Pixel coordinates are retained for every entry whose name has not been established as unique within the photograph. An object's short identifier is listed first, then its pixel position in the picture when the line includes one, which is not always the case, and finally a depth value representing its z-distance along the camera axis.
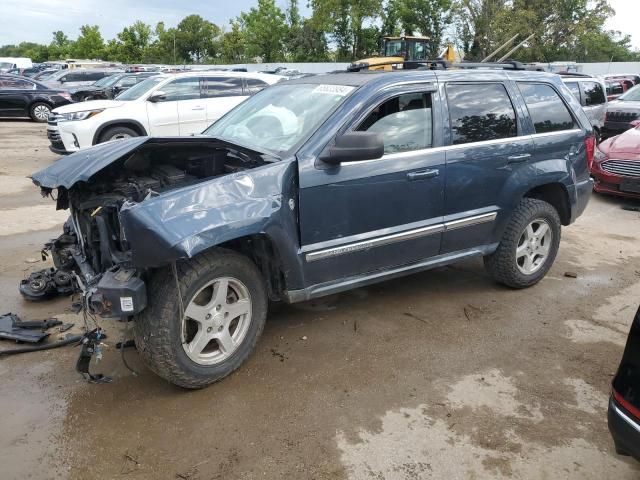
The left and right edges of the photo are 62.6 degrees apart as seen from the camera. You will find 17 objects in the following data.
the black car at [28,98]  18.00
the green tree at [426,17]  48.31
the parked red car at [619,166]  8.21
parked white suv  9.85
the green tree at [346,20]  50.47
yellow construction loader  23.83
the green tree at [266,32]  56.12
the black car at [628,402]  2.12
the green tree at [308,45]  55.72
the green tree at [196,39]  68.31
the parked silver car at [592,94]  10.90
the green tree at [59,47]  83.69
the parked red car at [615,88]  16.72
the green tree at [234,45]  64.06
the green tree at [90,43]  72.37
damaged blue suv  3.00
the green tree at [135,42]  67.00
